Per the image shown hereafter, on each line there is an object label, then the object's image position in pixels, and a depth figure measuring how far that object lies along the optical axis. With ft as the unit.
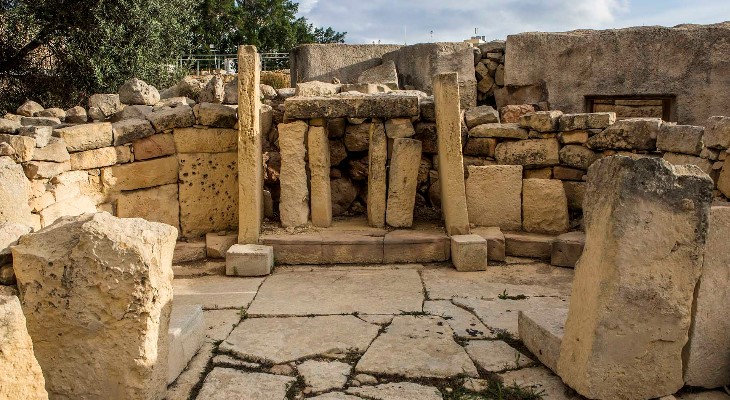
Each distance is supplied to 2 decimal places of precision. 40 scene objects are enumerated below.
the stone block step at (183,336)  10.39
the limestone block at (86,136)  16.81
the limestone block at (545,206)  19.06
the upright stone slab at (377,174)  19.17
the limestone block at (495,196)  19.36
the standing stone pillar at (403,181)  19.02
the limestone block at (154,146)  18.65
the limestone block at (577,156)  18.93
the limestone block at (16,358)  6.00
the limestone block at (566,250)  17.47
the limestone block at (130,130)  18.06
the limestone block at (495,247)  17.88
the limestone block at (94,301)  8.23
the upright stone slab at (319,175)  19.04
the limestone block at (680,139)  15.64
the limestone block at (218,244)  18.45
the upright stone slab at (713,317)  9.24
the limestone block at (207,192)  19.34
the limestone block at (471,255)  17.11
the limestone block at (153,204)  18.44
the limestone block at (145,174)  18.26
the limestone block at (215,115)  19.13
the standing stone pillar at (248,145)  17.78
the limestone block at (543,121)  19.25
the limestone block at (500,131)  19.54
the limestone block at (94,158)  17.11
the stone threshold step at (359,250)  17.89
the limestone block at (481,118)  20.25
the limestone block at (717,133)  13.88
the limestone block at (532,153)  19.38
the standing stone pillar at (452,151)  17.92
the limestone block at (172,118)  18.76
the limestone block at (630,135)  17.79
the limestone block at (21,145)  14.93
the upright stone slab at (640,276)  8.77
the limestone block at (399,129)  19.17
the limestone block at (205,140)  19.20
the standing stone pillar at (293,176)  19.03
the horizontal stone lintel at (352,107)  18.85
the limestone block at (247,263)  16.94
